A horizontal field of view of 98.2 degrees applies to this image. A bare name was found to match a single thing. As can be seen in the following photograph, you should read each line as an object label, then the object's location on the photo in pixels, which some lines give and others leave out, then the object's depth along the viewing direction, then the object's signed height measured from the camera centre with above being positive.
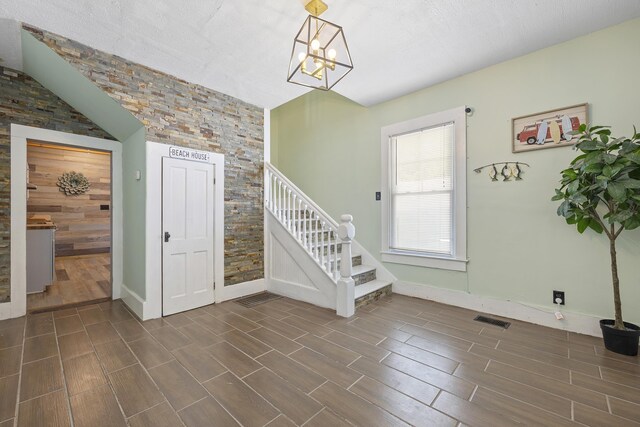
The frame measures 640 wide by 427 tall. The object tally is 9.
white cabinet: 4.05 -0.65
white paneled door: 3.31 -0.25
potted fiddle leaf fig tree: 2.16 +0.14
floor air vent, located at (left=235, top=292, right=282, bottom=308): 3.71 -1.19
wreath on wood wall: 6.76 +0.79
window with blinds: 3.52 +0.30
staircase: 3.28 -0.72
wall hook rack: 3.11 +0.48
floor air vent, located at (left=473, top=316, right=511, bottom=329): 2.97 -1.20
